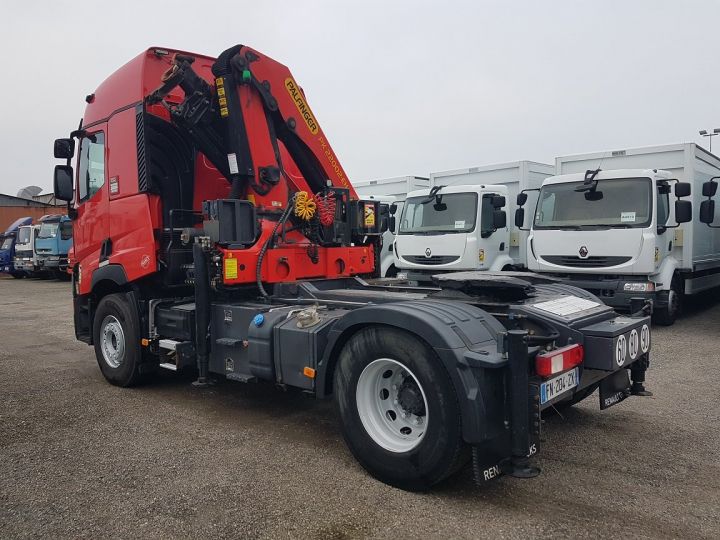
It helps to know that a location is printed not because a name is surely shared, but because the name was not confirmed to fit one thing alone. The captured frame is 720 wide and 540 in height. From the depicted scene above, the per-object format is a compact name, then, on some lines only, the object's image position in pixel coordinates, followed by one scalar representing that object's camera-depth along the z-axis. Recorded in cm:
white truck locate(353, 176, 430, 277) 1361
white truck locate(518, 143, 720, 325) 881
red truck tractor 326
